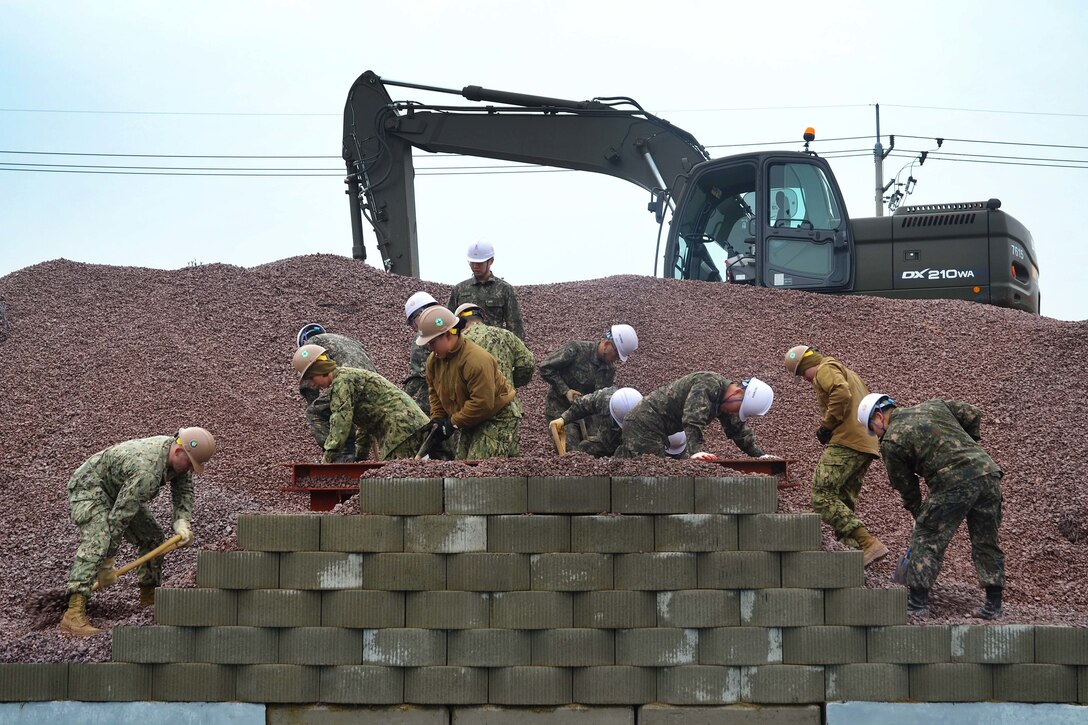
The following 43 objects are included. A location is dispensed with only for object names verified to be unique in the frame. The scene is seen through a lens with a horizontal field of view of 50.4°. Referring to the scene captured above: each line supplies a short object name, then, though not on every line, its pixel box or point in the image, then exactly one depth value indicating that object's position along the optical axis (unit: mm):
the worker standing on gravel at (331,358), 8375
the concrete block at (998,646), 5980
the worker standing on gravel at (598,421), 8508
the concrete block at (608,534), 5949
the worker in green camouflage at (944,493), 6602
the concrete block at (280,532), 5957
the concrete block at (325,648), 5906
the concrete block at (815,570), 5965
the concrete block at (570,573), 5918
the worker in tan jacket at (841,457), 7484
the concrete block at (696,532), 5969
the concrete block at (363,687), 5887
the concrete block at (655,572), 5926
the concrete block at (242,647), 5922
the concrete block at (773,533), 5969
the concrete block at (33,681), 5973
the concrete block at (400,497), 5988
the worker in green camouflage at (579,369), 9047
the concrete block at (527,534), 5941
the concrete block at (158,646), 5934
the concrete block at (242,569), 5945
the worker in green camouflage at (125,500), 6664
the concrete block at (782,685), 5902
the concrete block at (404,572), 5922
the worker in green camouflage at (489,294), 9539
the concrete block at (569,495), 5980
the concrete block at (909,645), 5949
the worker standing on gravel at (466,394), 7043
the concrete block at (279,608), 5930
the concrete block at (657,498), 5984
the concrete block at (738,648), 5910
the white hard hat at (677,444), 8305
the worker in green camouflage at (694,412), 7648
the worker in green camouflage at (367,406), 7723
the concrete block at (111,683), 5949
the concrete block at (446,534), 5945
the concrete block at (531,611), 5891
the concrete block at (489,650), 5887
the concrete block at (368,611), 5910
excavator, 12273
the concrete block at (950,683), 5941
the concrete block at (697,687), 5891
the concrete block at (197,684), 5926
